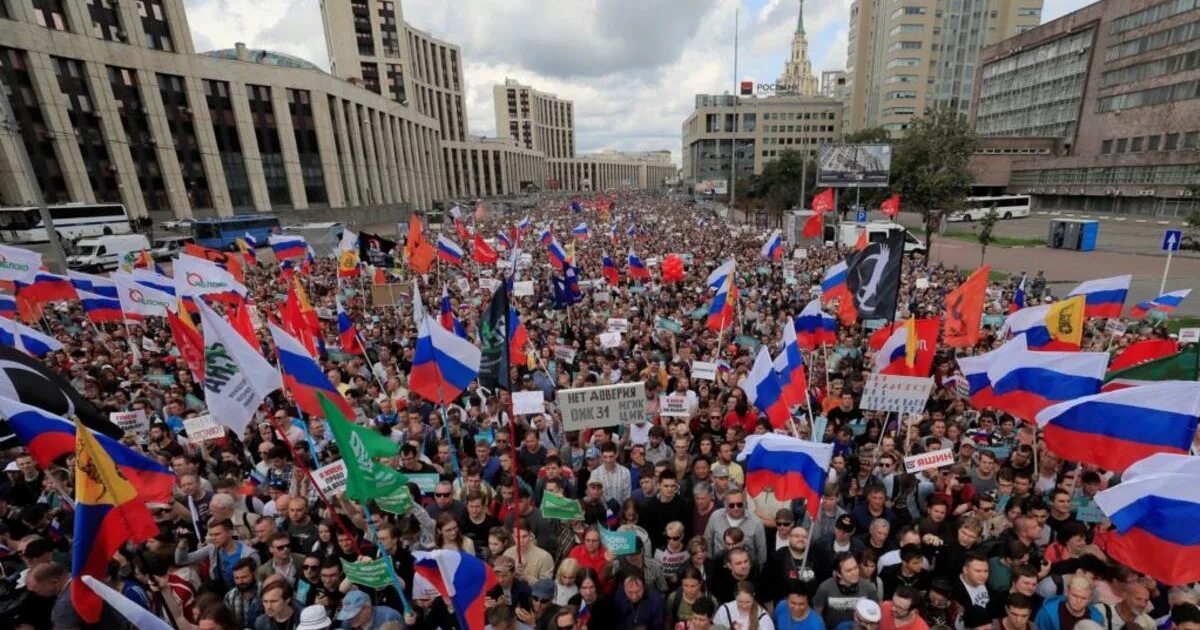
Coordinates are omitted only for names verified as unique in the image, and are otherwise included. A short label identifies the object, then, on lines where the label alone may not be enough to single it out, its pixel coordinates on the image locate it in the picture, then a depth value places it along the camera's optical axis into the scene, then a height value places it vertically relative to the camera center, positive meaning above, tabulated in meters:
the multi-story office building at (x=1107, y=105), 46.59 +4.97
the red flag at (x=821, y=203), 26.15 -1.70
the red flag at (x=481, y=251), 16.83 -2.06
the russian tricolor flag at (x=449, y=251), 15.88 -1.90
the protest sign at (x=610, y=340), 11.28 -3.29
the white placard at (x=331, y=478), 5.16 -2.67
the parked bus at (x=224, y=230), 36.53 -2.39
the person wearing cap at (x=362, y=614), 3.94 -3.05
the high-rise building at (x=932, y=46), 83.75 +17.92
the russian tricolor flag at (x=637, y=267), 16.39 -2.71
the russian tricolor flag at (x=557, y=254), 15.06 -2.04
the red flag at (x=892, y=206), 28.03 -2.13
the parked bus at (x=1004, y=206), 49.03 -4.30
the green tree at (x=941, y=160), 26.66 +0.09
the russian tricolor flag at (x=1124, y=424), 4.46 -2.28
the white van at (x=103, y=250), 26.98 -2.64
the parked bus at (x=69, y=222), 29.75 -1.16
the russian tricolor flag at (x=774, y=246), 18.52 -2.56
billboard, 36.75 +0.00
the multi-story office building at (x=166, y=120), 35.98 +5.93
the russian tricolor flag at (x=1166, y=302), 11.34 -3.10
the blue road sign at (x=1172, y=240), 13.75 -2.18
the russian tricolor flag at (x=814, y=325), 9.62 -2.72
